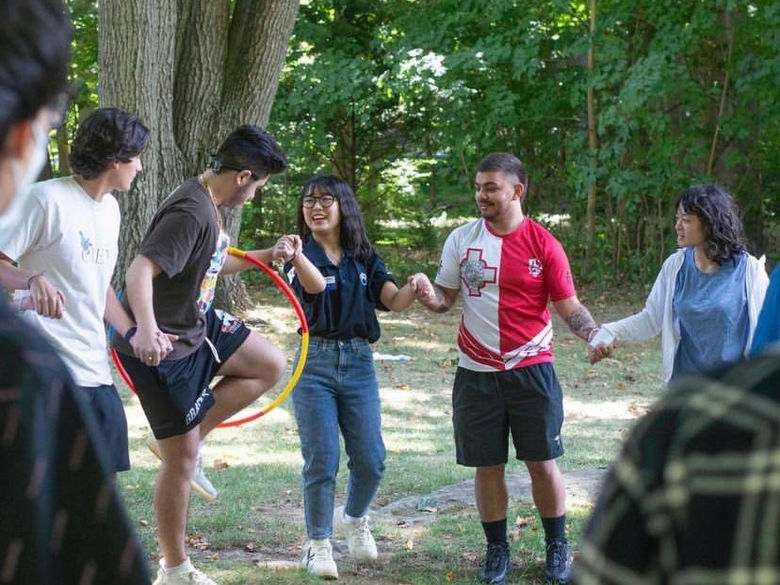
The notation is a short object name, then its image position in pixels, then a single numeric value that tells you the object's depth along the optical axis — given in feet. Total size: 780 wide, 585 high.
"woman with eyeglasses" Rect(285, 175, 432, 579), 17.81
